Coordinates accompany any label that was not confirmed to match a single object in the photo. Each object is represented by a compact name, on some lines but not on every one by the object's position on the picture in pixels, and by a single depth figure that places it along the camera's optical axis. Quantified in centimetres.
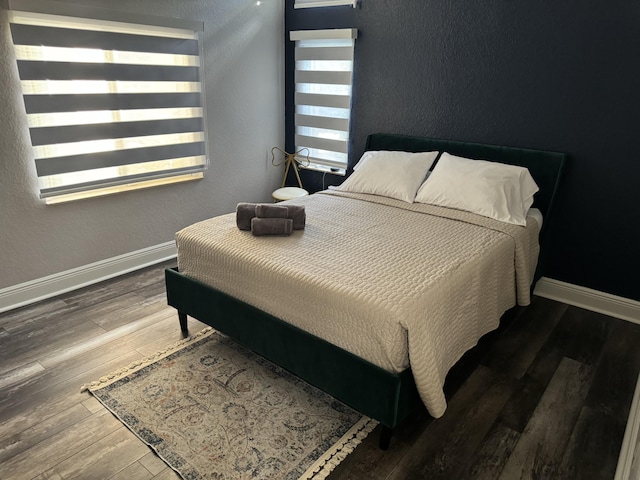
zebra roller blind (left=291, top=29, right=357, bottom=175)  380
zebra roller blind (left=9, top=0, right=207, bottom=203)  271
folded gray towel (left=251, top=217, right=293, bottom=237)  236
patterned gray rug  177
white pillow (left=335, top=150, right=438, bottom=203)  316
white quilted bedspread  176
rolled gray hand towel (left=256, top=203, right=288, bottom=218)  241
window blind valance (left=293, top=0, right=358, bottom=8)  364
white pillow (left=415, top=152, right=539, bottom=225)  278
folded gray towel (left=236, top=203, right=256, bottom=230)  243
